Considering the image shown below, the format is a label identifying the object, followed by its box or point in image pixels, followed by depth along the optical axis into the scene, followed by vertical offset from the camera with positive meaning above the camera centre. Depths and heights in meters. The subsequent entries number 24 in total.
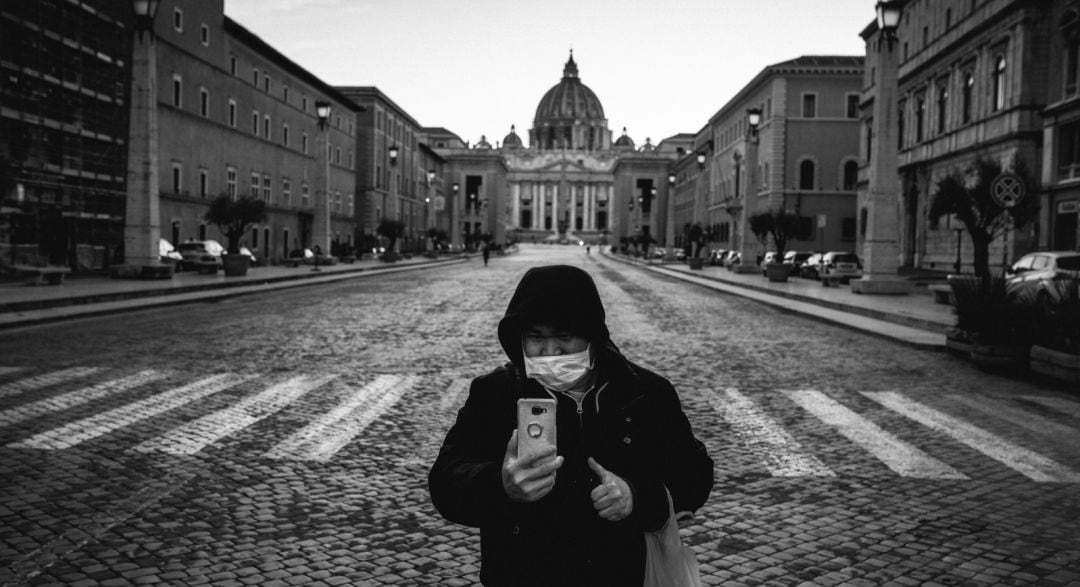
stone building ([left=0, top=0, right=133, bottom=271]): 34.56 +4.26
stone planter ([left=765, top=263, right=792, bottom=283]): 36.47 -0.66
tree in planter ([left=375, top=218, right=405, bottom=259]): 67.94 +1.18
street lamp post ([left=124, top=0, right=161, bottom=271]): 28.59 +2.95
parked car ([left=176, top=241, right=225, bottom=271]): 39.06 -0.55
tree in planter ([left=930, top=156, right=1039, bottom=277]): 27.33 +1.59
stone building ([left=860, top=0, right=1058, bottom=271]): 37.22 +7.09
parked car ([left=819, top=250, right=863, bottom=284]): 38.66 -0.35
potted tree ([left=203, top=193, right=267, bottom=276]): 39.87 +1.20
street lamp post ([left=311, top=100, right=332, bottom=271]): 48.78 +1.32
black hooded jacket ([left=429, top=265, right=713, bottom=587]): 2.65 -0.62
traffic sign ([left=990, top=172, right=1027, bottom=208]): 17.81 +1.35
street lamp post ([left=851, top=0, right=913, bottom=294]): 27.08 +1.95
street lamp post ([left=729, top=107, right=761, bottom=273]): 44.22 +1.66
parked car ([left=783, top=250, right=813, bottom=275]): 47.00 -0.14
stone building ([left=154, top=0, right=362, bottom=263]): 46.19 +6.52
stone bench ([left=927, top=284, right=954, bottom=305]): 23.72 -0.86
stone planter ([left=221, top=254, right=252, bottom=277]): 35.16 -0.83
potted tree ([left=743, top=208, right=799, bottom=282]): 46.03 +1.53
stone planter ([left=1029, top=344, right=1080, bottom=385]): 11.16 -1.23
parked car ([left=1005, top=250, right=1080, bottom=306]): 22.70 -0.10
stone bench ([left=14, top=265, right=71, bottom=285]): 26.72 -1.02
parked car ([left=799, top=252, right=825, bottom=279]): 42.94 -0.53
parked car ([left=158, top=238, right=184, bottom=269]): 38.50 -0.54
